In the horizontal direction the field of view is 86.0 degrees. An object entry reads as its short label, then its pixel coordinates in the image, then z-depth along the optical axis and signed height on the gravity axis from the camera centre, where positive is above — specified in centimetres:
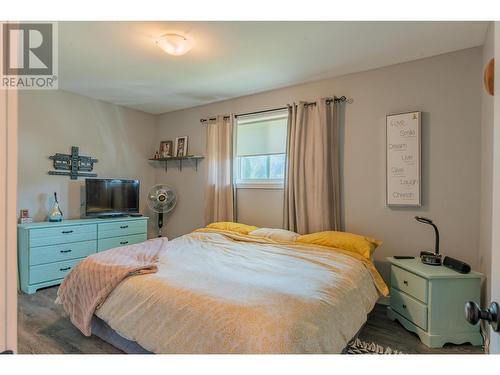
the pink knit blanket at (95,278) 190 -71
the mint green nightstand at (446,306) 204 -93
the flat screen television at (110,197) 377 -20
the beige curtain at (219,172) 385 +18
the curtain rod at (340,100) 307 +99
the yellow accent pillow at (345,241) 246 -55
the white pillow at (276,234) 291 -55
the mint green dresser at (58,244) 300 -76
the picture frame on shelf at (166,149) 462 +61
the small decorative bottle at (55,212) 343 -38
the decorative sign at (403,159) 265 +27
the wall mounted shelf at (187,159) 419 +42
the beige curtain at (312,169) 309 +19
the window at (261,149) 359 +50
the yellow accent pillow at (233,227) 326 -53
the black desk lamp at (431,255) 231 -61
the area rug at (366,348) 196 -122
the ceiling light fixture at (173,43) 225 +121
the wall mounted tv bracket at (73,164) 363 +27
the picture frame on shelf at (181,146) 444 +63
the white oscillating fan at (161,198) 430 -23
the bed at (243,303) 130 -68
